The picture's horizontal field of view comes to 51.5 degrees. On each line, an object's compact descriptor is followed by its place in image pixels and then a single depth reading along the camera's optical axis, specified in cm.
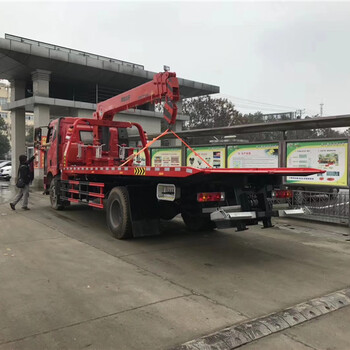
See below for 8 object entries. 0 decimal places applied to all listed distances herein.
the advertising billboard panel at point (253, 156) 1026
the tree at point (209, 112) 4794
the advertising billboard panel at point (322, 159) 881
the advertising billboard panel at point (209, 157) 1168
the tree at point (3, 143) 6694
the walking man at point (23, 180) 1145
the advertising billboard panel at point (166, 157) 1352
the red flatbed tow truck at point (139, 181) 593
